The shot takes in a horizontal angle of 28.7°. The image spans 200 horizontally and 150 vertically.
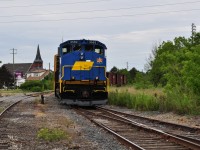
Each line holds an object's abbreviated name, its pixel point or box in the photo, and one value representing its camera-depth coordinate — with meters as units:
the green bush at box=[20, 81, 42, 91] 73.30
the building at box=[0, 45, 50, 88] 150.38
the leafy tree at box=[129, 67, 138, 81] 101.43
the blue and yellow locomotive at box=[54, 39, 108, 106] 22.72
